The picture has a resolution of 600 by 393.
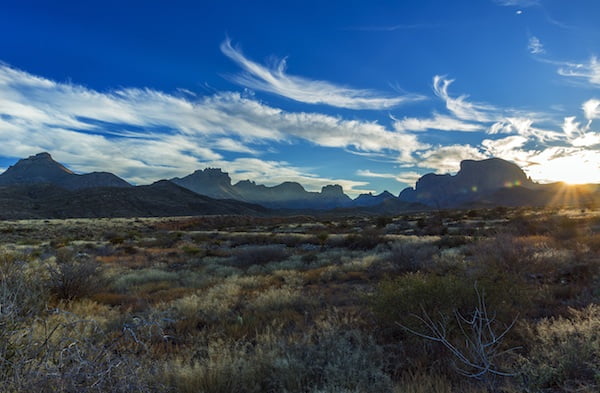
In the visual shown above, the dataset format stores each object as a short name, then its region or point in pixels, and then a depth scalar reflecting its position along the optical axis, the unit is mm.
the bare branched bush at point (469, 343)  3548
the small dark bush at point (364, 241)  18922
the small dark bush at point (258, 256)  14875
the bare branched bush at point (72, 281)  8328
